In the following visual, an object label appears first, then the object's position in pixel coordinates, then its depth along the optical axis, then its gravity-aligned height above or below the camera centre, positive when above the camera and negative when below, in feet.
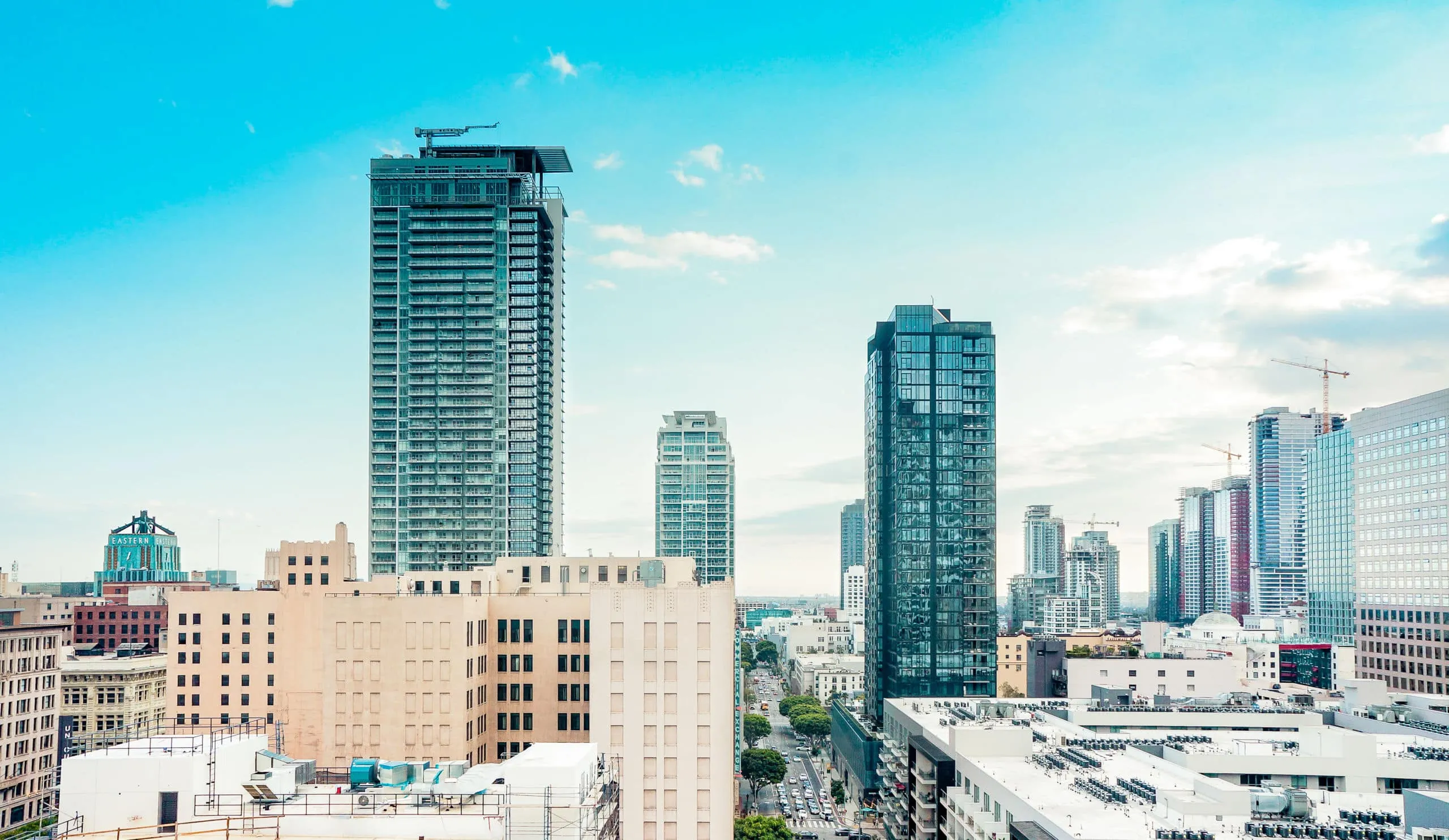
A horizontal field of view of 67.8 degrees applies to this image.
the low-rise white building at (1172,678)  552.41 -91.93
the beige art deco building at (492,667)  238.89 -46.26
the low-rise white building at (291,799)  140.15 -41.97
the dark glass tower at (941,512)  633.20 -7.71
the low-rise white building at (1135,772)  233.55 -75.30
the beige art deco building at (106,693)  579.48 -104.96
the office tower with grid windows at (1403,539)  516.32 -20.57
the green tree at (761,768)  621.72 -155.38
